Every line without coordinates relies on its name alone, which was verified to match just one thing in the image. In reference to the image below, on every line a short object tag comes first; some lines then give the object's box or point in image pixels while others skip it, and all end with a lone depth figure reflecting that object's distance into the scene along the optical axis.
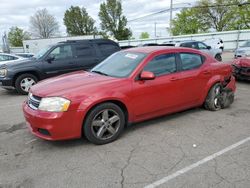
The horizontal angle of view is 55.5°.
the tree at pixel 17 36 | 64.56
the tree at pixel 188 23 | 50.88
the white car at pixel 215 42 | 25.36
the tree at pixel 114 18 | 49.88
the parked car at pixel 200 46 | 14.36
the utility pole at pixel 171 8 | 35.39
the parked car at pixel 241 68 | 8.11
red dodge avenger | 3.64
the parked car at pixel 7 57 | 12.86
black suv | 7.94
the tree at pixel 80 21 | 54.81
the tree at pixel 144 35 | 88.36
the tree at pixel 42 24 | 62.84
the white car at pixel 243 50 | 13.41
